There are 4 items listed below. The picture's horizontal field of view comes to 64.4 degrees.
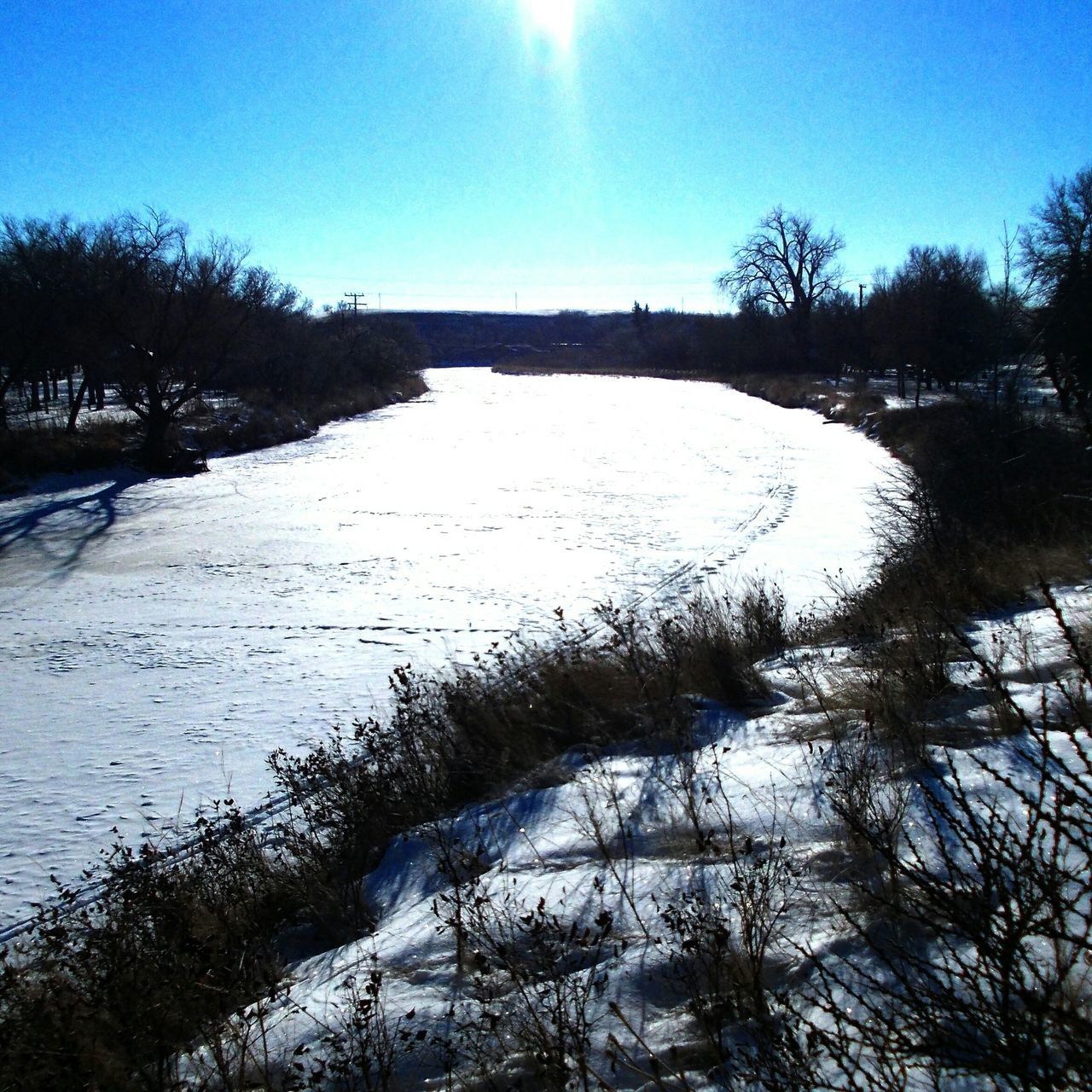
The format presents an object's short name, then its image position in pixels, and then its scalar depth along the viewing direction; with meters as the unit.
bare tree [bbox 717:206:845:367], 71.94
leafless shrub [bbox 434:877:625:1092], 2.61
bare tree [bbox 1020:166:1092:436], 20.27
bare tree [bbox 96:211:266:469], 27.00
